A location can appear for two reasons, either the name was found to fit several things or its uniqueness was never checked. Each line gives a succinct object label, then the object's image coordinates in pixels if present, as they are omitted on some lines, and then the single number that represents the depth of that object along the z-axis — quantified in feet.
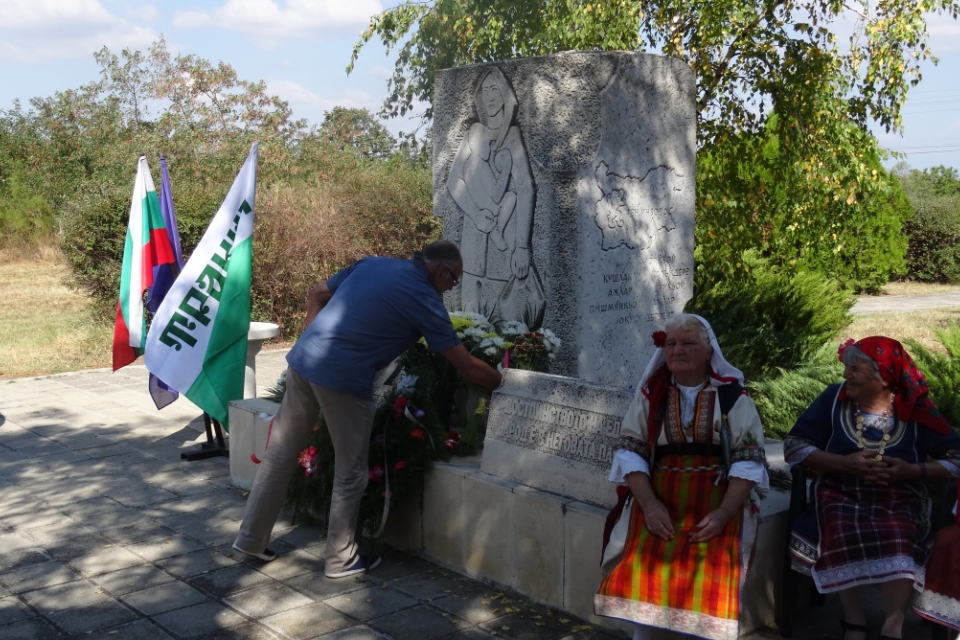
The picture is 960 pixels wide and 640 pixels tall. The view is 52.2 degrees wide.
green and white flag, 19.60
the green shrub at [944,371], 16.63
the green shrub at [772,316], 22.48
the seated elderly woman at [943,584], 11.11
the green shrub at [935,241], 65.77
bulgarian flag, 22.08
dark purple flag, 22.03
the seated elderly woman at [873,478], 11.47
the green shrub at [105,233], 40.55
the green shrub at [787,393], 18.37
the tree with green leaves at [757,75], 29.27
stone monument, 19.36
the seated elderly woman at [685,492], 10.76
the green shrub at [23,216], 89.97
